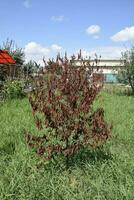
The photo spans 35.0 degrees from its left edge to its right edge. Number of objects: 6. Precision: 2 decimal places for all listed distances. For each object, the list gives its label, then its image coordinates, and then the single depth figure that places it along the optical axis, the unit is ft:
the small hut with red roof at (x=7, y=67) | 48.63
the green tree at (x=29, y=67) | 58.86
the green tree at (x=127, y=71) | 61.86
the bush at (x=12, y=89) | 36.82
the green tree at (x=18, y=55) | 79.87
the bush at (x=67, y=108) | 11.93
